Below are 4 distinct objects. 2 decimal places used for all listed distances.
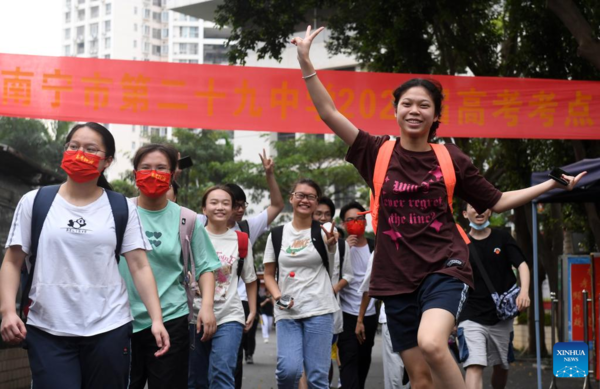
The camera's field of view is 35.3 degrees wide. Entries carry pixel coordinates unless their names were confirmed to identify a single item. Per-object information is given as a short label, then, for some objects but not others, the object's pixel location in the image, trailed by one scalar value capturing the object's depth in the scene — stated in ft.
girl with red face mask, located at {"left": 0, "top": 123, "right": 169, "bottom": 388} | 14.79
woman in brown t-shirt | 15.83
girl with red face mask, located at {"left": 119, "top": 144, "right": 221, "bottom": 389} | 18.47
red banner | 34.40
